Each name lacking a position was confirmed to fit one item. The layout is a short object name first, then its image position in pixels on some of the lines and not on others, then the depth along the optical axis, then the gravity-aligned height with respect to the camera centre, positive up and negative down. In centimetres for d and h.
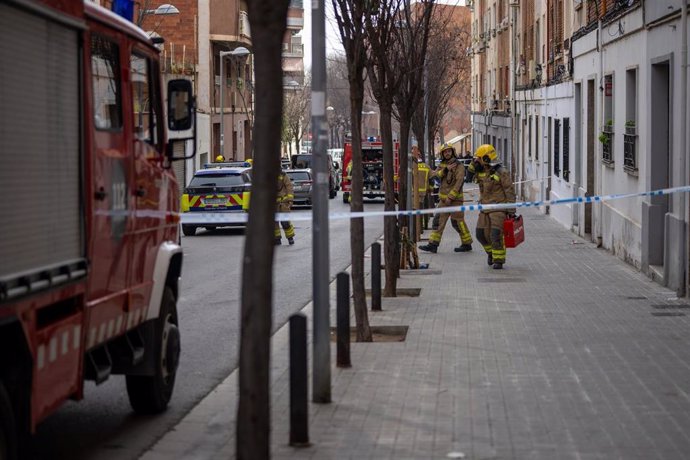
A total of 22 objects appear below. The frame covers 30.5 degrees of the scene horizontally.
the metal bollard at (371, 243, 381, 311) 1354 -105
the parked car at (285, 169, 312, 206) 4409 -11
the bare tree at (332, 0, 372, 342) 1169 +65
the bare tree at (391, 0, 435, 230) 1670 +129
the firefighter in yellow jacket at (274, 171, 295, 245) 2567 -41
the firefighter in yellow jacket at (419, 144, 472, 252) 2227 -16
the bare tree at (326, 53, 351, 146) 10336 +642
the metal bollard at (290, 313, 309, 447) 729 -117
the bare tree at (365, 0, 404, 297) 1473 +113
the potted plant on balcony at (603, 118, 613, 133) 2273 +91
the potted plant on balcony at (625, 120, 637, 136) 1966 +77
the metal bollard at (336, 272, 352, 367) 977 -106
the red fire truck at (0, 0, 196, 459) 577 -15
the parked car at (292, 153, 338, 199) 5631 +73
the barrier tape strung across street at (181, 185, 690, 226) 1305 -38
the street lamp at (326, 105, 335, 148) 9960 +550
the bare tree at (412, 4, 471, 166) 3968 +401
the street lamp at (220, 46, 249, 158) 5054 +382
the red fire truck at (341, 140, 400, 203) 4881 +53
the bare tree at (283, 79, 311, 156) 8594 +524
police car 2980 -30
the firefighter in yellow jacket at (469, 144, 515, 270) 1938 -21
